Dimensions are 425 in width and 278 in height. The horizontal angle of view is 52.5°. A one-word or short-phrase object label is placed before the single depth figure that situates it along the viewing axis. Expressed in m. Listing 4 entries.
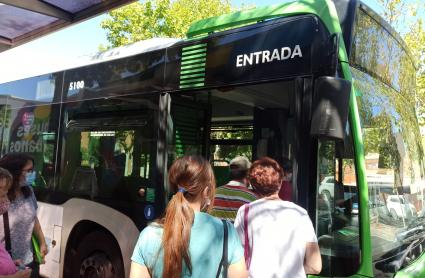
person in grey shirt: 3.28
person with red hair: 2.56
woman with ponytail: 1.81
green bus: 3.12
